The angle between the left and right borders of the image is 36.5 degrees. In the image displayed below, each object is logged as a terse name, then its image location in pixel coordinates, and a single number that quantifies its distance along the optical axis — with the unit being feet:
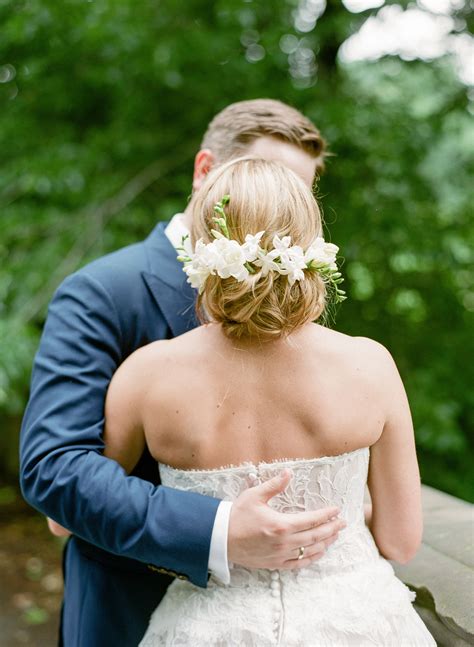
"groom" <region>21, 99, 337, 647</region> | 5.06
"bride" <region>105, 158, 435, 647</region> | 4.86
